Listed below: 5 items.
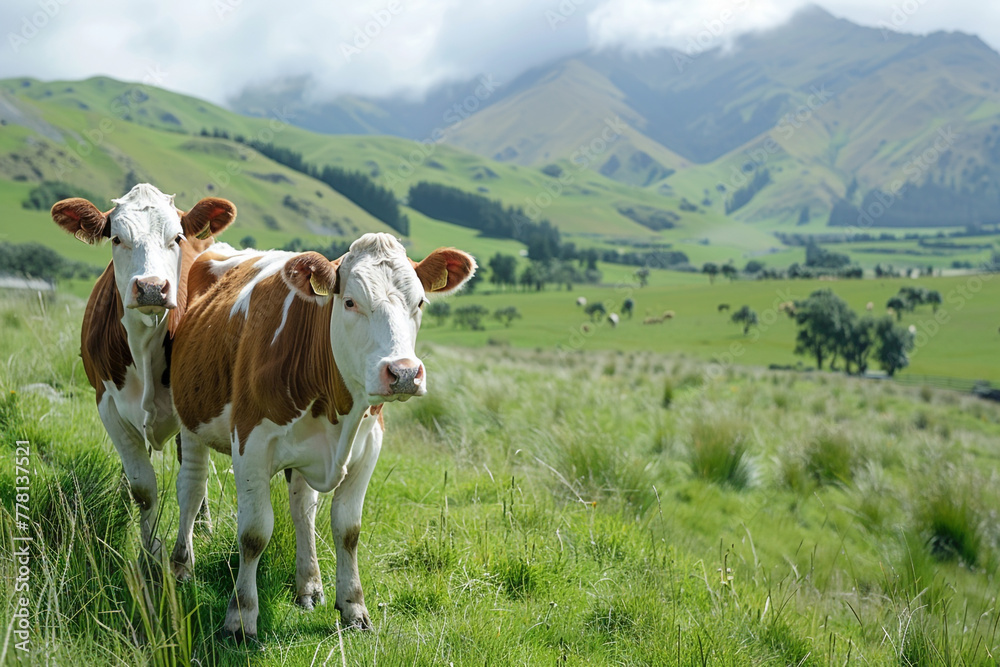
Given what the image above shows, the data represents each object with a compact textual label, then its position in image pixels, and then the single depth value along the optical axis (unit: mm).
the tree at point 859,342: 48406
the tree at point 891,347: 47656
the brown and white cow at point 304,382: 3303
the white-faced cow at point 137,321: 4012
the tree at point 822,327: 48678
